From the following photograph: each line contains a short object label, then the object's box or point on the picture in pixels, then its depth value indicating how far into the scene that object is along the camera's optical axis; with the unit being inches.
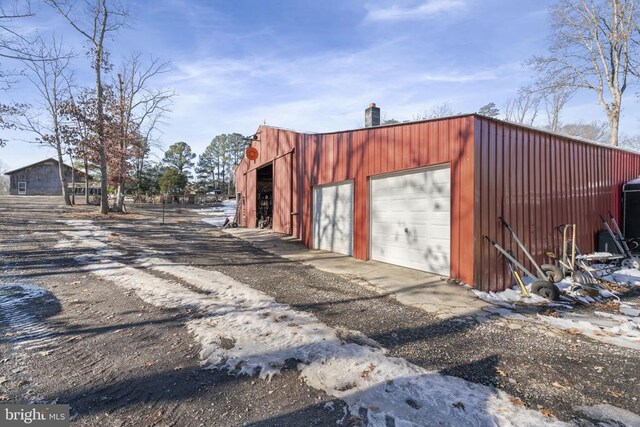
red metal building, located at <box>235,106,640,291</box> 221.8
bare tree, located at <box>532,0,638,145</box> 603.2
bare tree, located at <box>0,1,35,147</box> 470.7
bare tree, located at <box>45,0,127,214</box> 682.2
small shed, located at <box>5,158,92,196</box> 1673.2
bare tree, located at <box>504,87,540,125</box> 1170.0
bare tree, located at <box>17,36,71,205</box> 778.9
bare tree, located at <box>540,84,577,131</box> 732.0
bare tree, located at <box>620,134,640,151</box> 1200.8
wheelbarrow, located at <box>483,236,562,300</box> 198.4
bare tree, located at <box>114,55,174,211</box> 789.2
